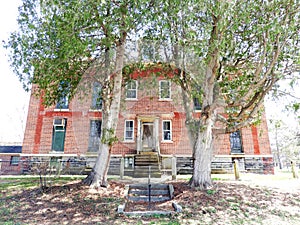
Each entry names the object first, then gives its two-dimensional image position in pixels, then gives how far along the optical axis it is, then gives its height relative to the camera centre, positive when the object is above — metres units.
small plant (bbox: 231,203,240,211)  5.18 -1.23
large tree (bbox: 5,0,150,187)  5.62 +3.42
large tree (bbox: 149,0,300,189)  5.59 +3.24
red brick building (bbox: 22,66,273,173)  13.22 +1.23
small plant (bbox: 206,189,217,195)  6.07 -1.00
